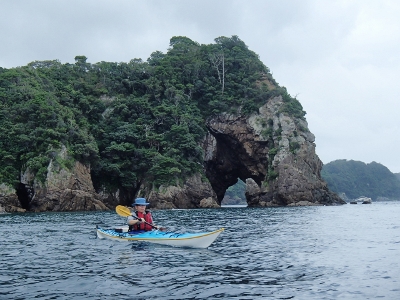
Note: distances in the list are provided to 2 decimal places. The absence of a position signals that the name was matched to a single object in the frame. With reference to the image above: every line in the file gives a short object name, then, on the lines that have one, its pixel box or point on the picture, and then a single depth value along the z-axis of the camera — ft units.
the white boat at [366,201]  285.68
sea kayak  48.16
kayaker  54.54
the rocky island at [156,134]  160.04
